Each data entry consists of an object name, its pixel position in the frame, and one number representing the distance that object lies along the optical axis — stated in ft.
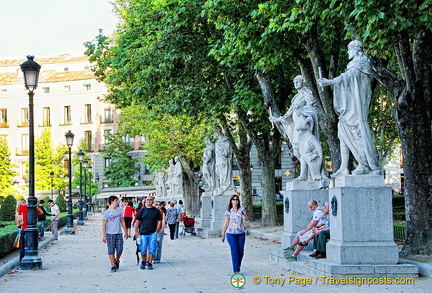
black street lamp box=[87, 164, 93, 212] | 234.09
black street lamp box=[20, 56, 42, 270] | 51.24
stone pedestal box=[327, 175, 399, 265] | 41.55
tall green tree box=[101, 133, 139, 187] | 264.66
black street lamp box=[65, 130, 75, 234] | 103.88
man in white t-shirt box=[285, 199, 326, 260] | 47.50
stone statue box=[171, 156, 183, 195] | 165.06
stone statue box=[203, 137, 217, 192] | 99.66
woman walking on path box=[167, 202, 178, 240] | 87.35
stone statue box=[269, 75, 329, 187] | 53.47
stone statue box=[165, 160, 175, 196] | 170.50
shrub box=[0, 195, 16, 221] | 111.75
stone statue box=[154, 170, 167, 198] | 194.08
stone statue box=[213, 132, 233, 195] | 90.84
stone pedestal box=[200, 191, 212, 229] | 98.74
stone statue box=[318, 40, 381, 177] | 43.19
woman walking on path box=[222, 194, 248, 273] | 44.57
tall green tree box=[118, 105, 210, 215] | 150.30
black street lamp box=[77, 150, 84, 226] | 134.35
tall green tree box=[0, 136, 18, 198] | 253.47
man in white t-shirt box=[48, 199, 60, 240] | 86.47
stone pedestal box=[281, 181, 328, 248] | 53.21
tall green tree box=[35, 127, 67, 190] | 263.90
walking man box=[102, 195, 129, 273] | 48.91
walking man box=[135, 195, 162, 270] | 49.80
